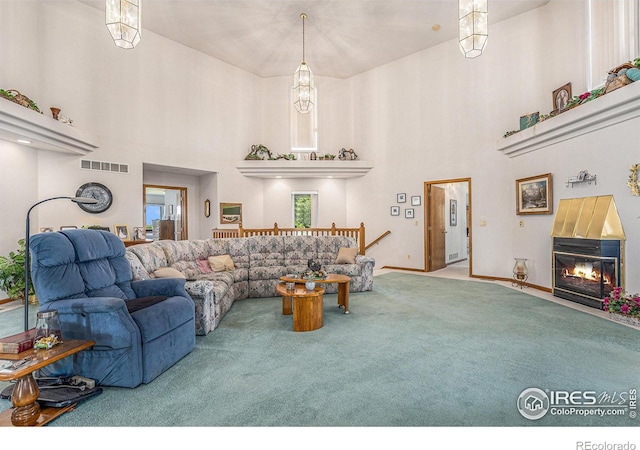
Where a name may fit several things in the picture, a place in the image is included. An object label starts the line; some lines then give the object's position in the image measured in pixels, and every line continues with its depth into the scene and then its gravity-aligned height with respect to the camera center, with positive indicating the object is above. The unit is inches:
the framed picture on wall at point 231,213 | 334.3 +14.0
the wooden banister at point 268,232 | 282.7 -7.0
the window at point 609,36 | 176.9 +112.5
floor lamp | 95.8 -4.2
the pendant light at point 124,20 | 155.5 +106.2
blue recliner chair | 93.4 -28.9
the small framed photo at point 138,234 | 263.3 -6.2
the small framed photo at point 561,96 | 210.8 +86.9
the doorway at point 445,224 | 312.5 -1.6
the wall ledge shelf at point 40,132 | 165.4 +60.1
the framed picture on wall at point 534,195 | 219.6 +19.6
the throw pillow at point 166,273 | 147.2 -22.6
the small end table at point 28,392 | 71.8 -39.5
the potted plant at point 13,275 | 179.5 -27.0
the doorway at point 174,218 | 329.4 +10.3
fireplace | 166.4 -17.4
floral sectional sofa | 142.5 -25.9
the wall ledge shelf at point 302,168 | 345.1 +64.2
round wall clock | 237.1 +25.8
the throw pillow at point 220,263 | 206.2 -25.5
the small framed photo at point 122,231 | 251.0 -3.2
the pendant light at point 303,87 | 252.1 +115.6
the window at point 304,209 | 384.5 +19.3
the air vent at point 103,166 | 238.7 +49.5
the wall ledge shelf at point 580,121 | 154.9 +59.3
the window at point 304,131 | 375.6 +114.2
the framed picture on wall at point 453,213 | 367.4 +11.2
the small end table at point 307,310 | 144.6 -40.6
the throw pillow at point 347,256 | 230.7 -24.3
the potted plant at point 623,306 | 147.8 -42.6
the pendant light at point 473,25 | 165.3 +109.7
